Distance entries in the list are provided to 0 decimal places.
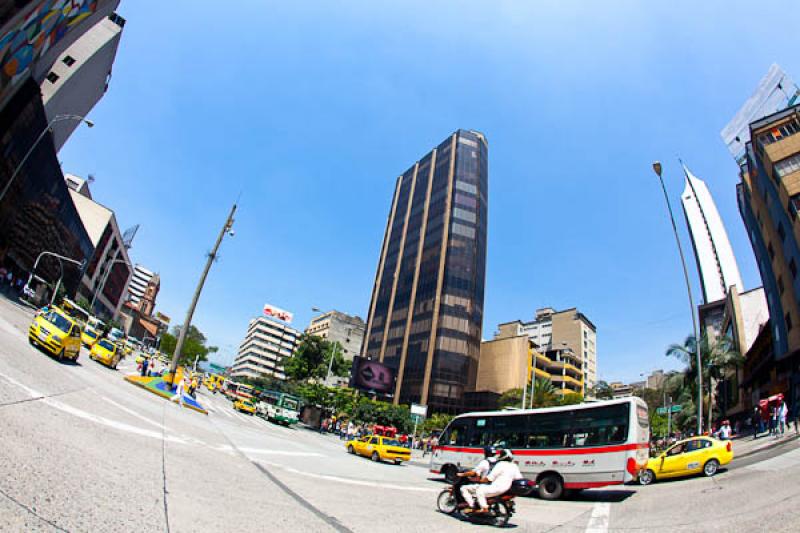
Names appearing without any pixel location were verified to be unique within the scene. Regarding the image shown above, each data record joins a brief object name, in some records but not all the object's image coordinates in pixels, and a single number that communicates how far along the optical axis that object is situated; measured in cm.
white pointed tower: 10025
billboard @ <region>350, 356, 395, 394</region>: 4944
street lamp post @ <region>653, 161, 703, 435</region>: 1810
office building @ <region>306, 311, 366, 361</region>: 11762
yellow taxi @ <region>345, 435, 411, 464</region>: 2153
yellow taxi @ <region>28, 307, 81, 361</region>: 1622
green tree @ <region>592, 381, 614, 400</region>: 6962
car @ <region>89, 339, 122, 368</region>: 2502
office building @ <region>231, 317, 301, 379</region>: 13138
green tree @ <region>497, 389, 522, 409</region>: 5903
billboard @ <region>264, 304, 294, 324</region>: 13175
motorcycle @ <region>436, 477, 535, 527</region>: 658
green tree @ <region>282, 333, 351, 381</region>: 5981
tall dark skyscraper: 6500
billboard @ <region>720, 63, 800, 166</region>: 5853
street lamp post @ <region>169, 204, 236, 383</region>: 1916
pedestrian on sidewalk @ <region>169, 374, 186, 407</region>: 1838
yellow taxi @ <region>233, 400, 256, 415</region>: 3831
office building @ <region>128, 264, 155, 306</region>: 16011
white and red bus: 1129
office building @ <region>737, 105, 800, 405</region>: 2953
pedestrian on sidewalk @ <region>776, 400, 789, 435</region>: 2061
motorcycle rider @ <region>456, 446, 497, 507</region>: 676
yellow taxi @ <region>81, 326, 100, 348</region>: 2668
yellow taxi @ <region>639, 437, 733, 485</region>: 1337
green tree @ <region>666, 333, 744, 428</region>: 3819
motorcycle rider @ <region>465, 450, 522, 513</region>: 656
